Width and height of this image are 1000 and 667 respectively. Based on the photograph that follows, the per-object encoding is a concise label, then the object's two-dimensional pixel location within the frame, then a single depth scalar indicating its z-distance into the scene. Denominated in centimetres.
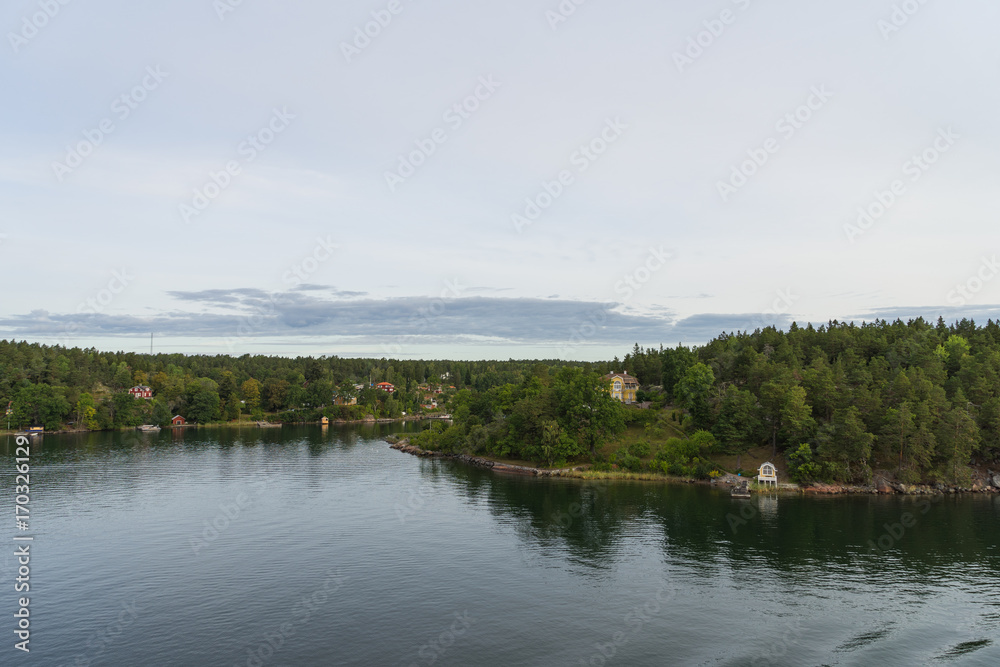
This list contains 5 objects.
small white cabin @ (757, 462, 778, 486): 9019
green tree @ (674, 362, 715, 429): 10762
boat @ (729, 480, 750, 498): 8381
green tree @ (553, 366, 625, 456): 10738
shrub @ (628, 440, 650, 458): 10450
